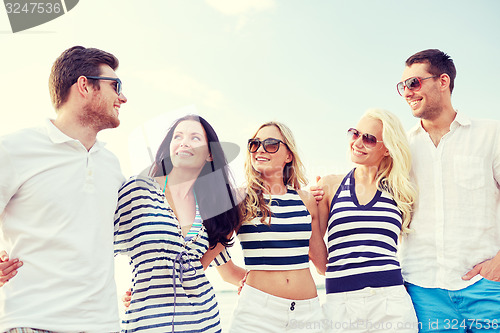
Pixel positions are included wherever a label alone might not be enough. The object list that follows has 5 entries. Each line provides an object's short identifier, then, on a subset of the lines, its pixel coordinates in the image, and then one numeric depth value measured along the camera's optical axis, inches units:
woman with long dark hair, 158.4
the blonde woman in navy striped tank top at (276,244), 173.5
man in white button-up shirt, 178.1
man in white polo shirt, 126.2
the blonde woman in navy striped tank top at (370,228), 176.1
